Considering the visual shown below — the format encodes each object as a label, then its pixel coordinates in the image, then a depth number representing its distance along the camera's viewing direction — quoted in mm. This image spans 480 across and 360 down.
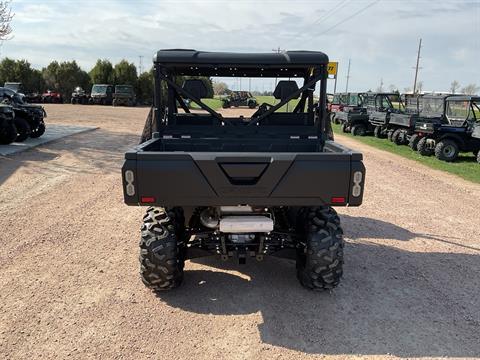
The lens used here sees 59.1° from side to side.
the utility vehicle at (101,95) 41781
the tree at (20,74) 45562
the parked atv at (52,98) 43500
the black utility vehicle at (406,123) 15891
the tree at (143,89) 47906
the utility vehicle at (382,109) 18875
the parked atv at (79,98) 42488
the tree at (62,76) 47000
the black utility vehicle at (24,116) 13688
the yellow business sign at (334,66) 13834
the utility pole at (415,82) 50000
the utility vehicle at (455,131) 13406
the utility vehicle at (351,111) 21359
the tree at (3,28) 14304
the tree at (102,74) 47750
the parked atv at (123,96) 41094
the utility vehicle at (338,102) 25302
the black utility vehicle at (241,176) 3297
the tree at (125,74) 47562
